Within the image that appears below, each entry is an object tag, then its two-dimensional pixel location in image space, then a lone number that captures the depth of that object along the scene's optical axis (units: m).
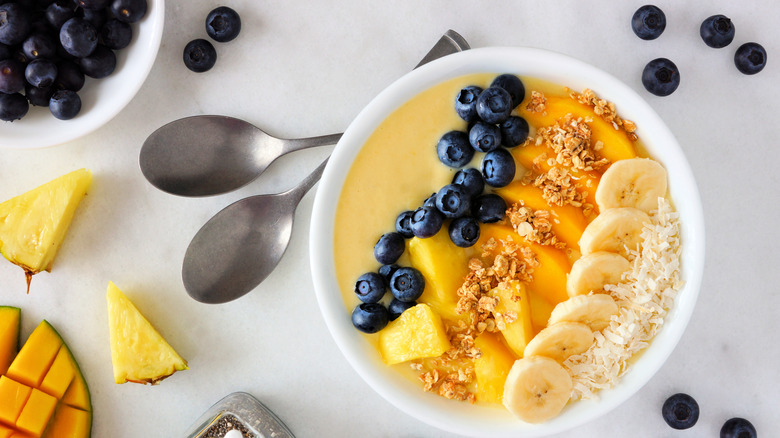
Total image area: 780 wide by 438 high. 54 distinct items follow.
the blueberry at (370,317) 0.72
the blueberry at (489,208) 0.71
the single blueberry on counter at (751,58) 0.76
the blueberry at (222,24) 0.76
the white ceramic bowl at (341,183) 0.71
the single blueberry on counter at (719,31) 0.76
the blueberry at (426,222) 0.70
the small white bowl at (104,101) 0.75
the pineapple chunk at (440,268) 0.71
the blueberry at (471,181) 0.71
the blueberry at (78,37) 0.74
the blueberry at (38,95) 0.75
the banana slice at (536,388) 0.70
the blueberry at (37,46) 0.74
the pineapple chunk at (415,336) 0.71
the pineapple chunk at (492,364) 0.72
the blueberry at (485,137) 0.71
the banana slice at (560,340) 0.70
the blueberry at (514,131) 0.71
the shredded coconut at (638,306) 0.70
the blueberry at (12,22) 0.74
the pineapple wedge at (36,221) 0.77
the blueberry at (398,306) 0.72
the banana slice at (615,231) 0.70
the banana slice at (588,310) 0.70
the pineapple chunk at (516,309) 0.71
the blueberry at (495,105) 0.70
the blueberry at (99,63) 0.75
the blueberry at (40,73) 0.74
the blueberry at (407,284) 0.71
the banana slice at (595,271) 0.70
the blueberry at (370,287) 0.72
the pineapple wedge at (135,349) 0.77
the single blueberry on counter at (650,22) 0.76
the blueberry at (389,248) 0.72
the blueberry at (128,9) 0.74
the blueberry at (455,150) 0.71
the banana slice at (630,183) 0.71
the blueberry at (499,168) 0.71
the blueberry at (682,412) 0.77
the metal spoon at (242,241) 0.77
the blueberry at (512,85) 0.72
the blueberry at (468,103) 0.72
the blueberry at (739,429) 0.77
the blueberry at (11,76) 0.74
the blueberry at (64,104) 0.75
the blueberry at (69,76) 0.75
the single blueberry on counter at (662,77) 0.76
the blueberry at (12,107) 0.75
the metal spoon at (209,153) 0.77
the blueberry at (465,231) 0.71
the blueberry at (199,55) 0.77
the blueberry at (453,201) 0.70
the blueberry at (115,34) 0.75
